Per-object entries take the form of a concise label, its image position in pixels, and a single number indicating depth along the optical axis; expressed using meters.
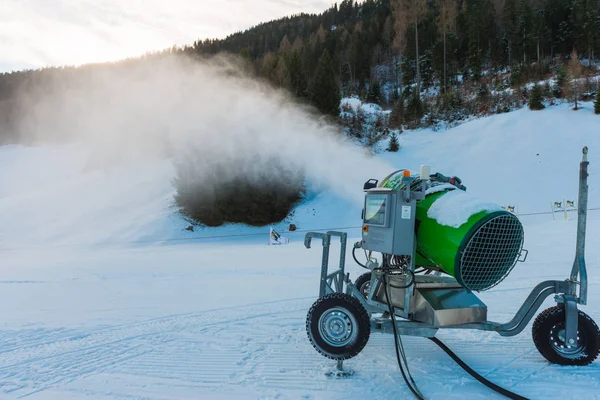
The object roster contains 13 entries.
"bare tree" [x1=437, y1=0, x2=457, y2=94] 44.60
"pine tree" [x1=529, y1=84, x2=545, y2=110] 25.56
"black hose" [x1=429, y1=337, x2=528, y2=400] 3.26
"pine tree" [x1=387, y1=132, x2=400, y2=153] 24.72
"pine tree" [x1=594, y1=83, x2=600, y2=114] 23.14
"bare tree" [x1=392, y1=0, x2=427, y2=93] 41.50
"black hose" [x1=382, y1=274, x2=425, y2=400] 3.33
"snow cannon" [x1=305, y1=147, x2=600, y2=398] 3.53
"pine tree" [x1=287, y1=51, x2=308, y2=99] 25.23
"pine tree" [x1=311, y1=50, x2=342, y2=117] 24.53
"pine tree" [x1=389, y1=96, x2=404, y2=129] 29.41
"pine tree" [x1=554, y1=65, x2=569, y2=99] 26.39
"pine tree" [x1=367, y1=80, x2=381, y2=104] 37.72
